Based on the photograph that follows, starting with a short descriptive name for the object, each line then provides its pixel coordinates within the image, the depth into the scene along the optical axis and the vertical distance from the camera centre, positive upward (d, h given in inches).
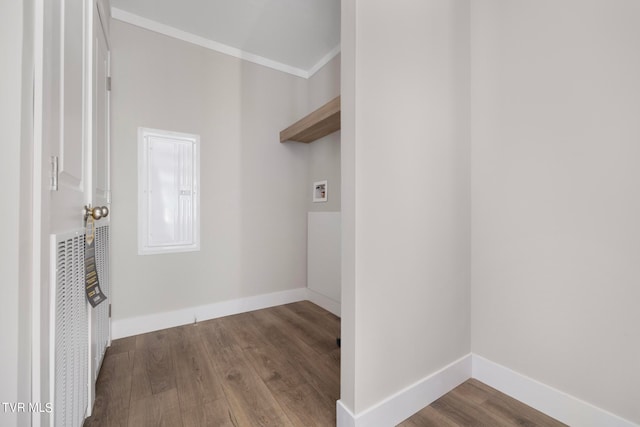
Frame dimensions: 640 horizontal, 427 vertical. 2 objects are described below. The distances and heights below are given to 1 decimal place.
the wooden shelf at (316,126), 82.7 +30.9
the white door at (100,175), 51.8 +8.8
